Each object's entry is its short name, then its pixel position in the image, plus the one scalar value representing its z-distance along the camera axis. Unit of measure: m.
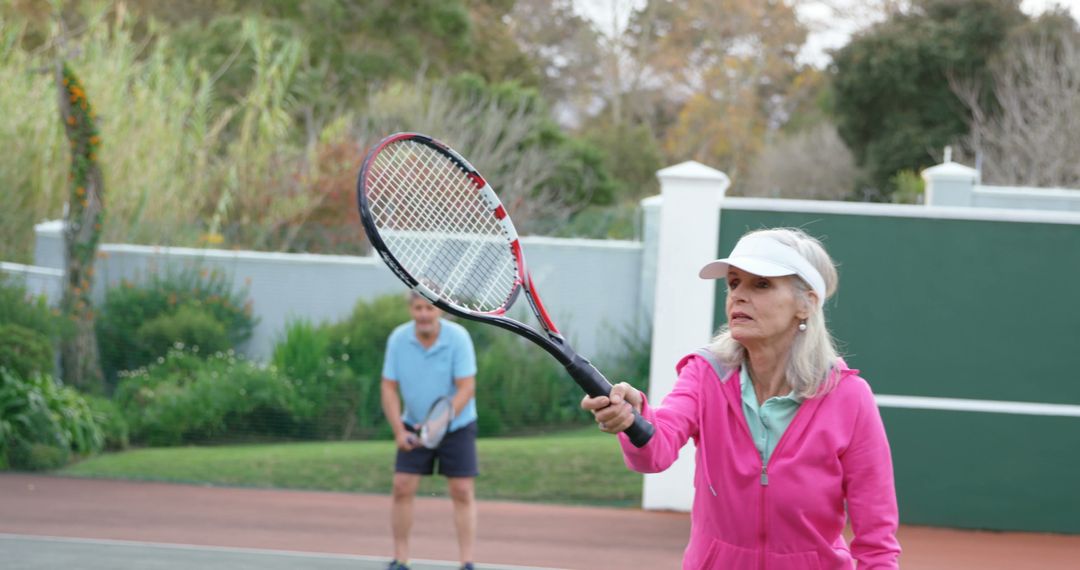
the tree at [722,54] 47.38
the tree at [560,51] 48.66
